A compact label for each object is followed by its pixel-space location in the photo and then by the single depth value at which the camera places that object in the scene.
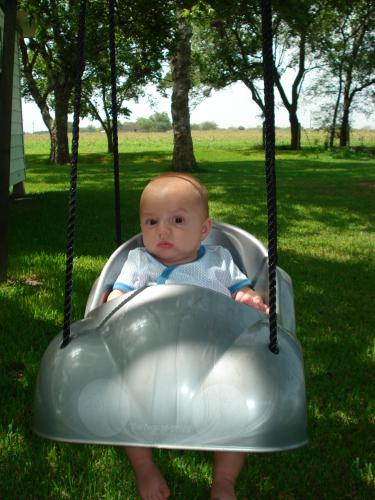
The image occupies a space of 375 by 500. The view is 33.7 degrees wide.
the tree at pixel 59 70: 19.67
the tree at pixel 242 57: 31.77
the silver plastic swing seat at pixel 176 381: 1.58
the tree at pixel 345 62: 34.91
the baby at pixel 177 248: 2.57
